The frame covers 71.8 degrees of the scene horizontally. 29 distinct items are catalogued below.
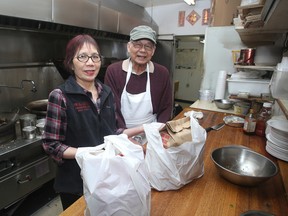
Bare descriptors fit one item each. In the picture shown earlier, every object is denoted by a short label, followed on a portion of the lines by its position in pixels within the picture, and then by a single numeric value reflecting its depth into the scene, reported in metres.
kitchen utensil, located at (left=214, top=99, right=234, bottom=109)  2.39
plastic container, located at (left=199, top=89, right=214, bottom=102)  2.86
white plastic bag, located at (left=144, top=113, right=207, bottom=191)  0.82
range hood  1.79
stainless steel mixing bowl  0.91
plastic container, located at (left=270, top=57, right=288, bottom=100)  1.06
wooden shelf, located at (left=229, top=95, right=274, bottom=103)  2.08
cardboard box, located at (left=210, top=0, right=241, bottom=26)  2.62
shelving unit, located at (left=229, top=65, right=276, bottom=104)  1.98
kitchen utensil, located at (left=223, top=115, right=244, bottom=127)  1.79
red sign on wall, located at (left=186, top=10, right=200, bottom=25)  4.09
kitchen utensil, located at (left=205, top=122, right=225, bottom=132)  1.66
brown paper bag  0.83
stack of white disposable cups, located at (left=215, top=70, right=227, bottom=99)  2.67
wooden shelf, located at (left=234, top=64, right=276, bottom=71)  1.95
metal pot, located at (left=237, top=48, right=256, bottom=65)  2.09
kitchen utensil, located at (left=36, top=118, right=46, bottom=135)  1.81
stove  1.57
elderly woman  0.98
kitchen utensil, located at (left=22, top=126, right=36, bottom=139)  1.72
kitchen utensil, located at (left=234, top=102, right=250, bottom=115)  2.20
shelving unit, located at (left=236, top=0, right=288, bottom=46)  0.98
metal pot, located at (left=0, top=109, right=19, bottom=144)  1.57
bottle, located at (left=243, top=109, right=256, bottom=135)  1.57
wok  2.02
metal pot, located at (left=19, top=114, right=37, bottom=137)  1.77
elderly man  1.63
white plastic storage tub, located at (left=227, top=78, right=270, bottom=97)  2.15
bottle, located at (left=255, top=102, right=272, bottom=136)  1.55
